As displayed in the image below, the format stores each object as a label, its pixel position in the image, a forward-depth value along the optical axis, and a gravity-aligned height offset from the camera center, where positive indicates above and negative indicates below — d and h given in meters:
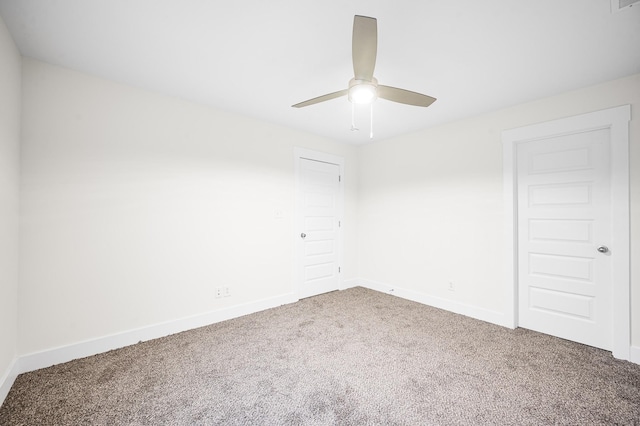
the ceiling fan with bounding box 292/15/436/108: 1.38 +0.86
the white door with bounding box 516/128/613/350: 2.48 -0.25
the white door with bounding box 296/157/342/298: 3.88 -0.21
